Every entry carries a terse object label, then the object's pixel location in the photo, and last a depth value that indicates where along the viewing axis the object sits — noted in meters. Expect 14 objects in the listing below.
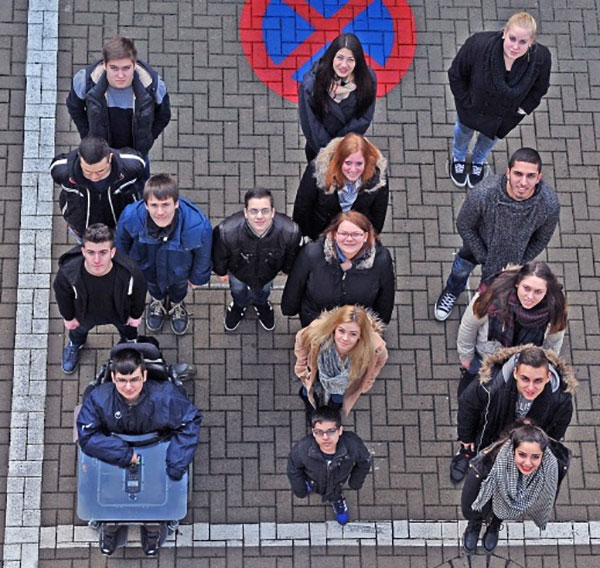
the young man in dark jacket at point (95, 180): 7.35
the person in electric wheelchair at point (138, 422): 7.39
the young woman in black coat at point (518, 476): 6.75
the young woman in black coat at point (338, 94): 7.94
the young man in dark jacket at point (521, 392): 6.83
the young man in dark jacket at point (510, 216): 7.48
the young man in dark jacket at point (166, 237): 7.21
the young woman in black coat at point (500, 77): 8.11
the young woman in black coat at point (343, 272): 7.23
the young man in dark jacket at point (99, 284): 7.14
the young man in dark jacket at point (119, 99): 7.79
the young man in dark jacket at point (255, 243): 7.33
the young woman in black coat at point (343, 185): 7.60
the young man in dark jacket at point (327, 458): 7.17
